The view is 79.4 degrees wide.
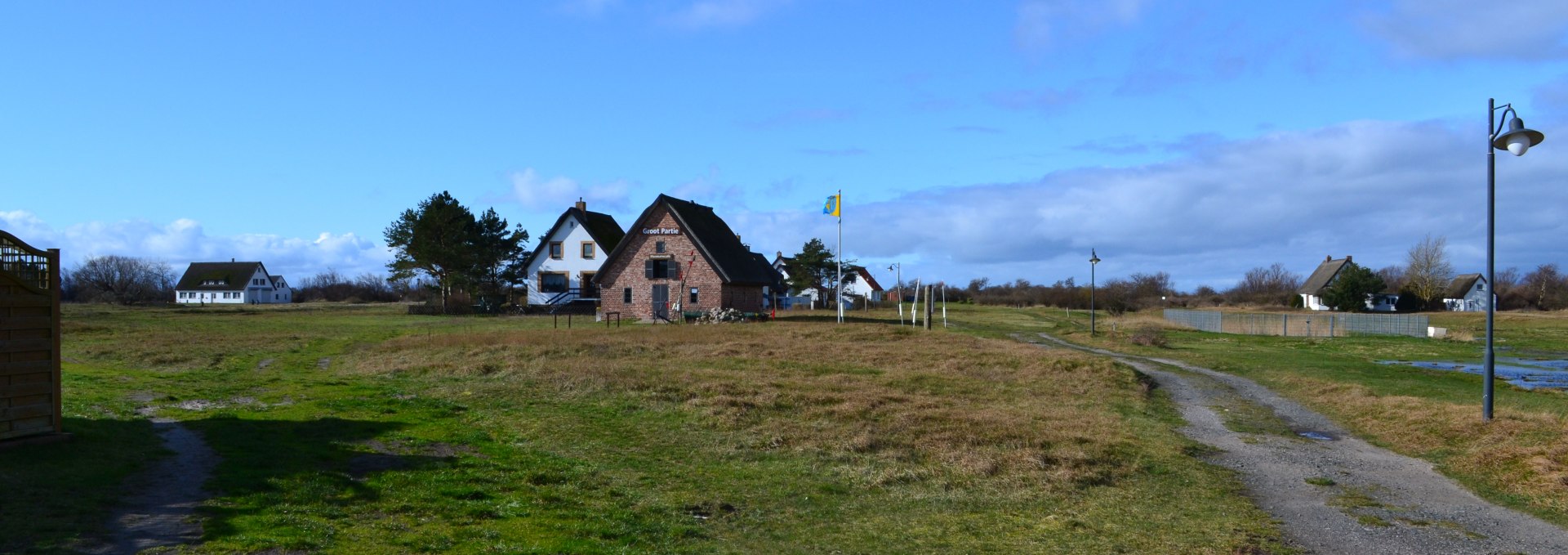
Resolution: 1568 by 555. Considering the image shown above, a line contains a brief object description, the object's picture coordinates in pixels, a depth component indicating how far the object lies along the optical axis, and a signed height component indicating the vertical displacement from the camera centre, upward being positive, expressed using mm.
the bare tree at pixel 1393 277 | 104375 +1873
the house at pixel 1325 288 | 96938 +510
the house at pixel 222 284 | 115688 -15
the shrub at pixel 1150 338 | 40781 -2025
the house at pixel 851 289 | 92062 -34
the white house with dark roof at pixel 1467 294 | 101688 -100
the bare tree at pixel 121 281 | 98750 +268
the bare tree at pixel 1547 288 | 104000 +730
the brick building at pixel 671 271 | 49469 +909
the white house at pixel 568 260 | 68000 +1962
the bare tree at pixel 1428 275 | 97875 +1868
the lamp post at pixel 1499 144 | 13648 +2211
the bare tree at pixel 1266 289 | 120125 +482
